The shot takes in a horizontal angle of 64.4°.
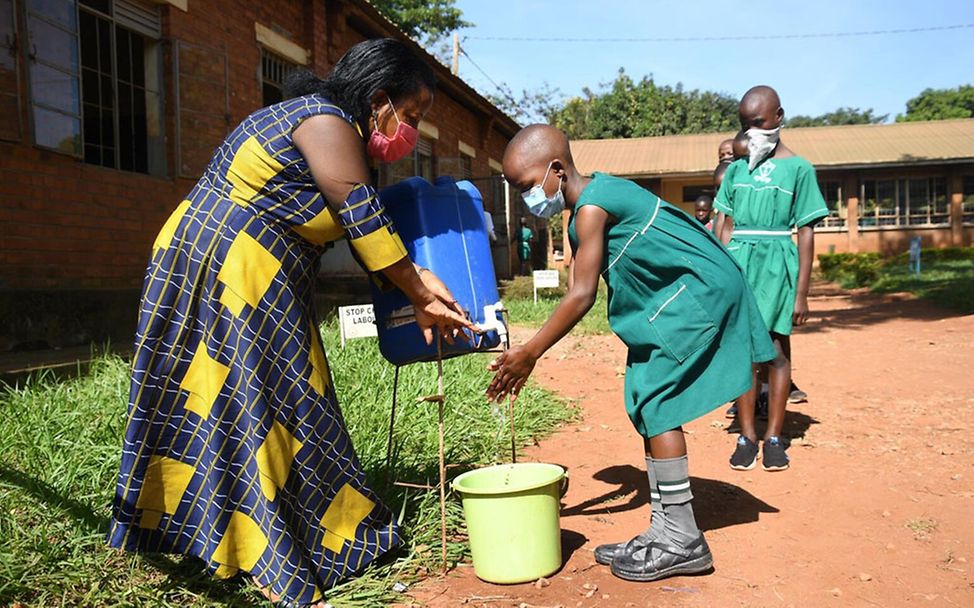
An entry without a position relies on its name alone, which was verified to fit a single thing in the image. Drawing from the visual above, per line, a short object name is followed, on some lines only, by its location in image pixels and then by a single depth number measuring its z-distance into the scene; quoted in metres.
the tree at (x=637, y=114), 36.25
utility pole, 24.17
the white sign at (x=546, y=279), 12.33
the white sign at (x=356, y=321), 5.98
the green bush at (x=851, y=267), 18.38
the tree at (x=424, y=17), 25.98
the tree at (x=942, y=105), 50.03
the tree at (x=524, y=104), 37.31
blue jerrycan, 2.80
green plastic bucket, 2.71
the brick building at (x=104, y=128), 5.65
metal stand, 2.84
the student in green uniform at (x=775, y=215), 4.42
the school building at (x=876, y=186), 24.59
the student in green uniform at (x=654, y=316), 2.80
